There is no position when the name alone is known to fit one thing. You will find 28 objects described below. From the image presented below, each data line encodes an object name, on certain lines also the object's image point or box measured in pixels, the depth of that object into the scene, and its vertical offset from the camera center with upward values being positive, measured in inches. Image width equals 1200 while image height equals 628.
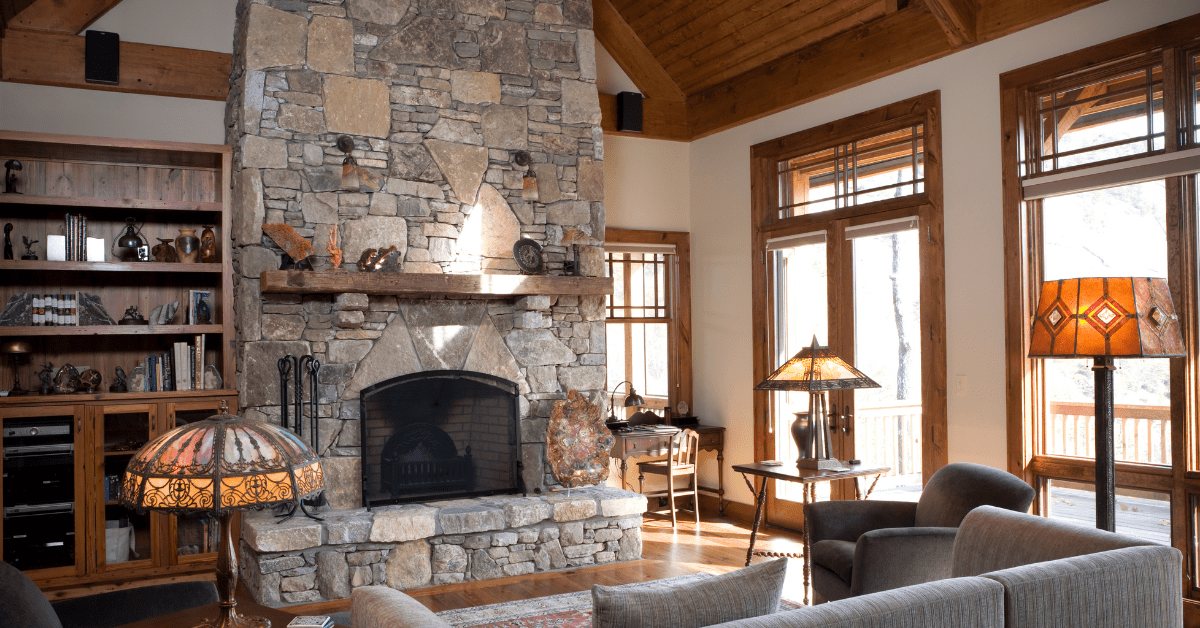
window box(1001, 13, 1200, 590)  169.9 +17.0
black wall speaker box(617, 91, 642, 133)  287.7 +69.5
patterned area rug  173.9 -57.2
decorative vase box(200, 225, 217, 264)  225.5 +21.9
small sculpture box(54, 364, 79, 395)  209.3 -10.3
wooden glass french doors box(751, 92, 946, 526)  221.8 +11.7
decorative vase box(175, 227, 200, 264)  222.1 +21.9
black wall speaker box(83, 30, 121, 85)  220.2 +68.8
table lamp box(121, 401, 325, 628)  77.0 -11.9
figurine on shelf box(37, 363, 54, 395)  209.3 -9.7
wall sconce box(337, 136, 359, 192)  209.9 +38.6
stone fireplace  203.9 +19.8
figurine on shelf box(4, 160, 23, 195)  207.5 +38.2
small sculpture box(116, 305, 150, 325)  216.7 +4.4
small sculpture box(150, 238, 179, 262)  221.8 +20.7
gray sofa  77.6 -26.2
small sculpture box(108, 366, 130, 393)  217.3 -11.9
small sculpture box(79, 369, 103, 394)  212.8 -10.4
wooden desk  259.3 -34.8
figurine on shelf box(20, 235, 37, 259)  211.9 +20.8
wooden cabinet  200.7 -2.4
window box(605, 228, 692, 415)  293.1 +2.9
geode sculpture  222.1 -28.9
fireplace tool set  203.5 -13.5
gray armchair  141.9 -36.0
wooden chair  263.3 -41.6
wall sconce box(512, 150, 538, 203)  232.2 +38.6
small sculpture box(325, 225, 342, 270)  206.1 +18.8
